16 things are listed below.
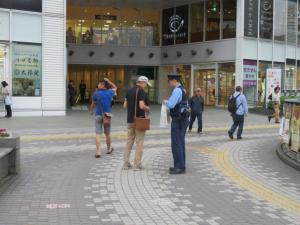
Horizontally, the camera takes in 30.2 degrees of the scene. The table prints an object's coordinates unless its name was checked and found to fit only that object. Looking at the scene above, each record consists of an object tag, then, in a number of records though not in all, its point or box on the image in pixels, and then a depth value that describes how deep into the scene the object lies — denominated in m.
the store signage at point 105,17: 41.22
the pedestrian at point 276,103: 24.12
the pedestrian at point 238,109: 16.92
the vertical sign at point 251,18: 33.97
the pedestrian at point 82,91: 41.17
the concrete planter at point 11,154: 9.08
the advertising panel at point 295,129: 11.16
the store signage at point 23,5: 23.67
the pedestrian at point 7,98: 22.88
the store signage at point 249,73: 33.97
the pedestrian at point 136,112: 10.05
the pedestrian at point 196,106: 18.77
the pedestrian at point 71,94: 33.66
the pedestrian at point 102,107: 12.04
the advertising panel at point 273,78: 30.34
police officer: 9.80
